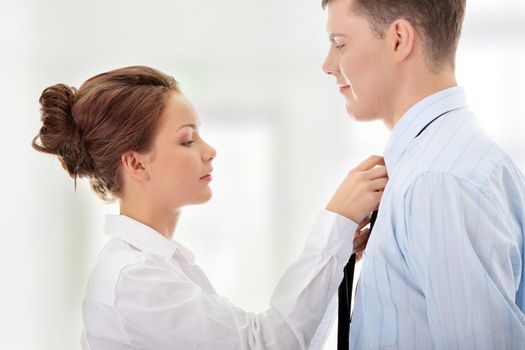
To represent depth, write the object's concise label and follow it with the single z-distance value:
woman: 2.15
